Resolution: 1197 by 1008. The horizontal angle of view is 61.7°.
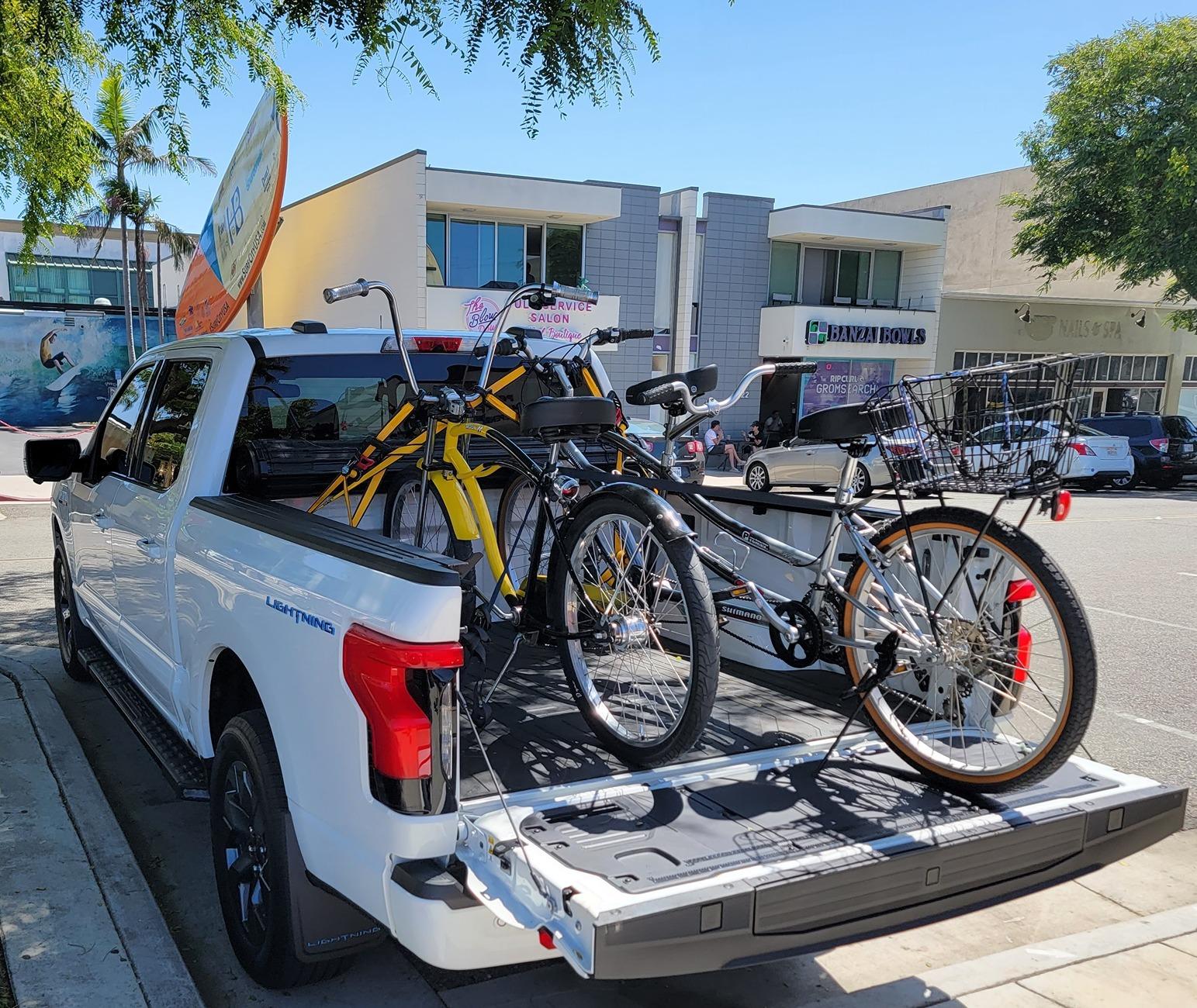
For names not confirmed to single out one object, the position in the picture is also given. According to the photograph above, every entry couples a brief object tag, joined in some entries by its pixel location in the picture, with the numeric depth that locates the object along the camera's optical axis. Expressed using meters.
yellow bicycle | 3.05
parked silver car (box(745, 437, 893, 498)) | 18.86
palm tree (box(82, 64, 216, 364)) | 29.58
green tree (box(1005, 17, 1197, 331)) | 25.12
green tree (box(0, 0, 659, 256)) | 6.52
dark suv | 23.83
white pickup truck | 2.30
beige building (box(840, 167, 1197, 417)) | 33.25
